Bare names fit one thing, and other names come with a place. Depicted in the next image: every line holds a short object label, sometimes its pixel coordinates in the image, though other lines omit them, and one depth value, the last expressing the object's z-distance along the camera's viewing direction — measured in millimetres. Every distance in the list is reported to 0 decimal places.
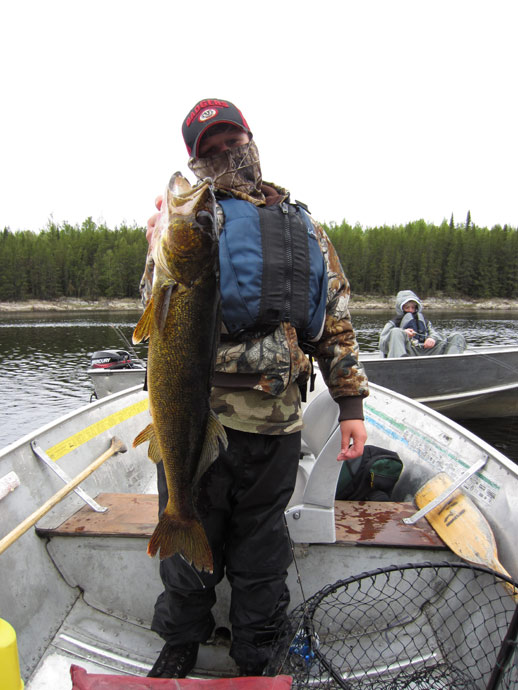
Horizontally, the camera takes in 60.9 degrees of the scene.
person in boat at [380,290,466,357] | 10656
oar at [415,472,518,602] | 2539
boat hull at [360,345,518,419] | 9742
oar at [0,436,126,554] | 2330
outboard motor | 9203
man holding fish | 1812
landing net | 2189
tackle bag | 3674
